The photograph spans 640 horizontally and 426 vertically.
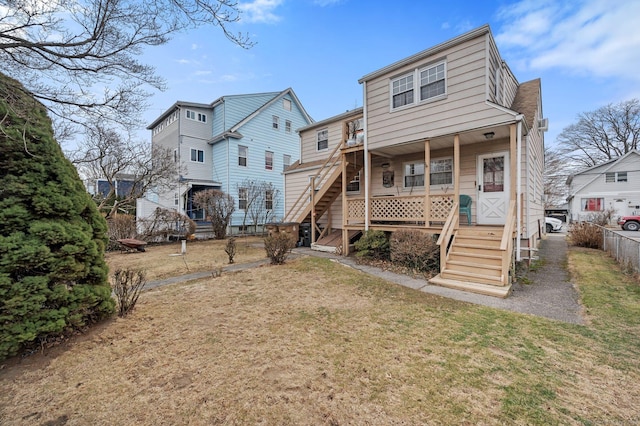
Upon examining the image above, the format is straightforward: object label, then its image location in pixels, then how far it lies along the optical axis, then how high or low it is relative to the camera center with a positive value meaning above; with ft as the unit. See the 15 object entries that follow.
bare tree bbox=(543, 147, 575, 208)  121.70 +16.38
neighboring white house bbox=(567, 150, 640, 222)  78.48 +5.98
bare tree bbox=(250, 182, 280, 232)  62.54 +1.77
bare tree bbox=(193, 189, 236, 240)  50.24 +1.18
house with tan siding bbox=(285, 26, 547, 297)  22.02 +6.07
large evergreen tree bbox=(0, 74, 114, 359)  9.31 -0.80
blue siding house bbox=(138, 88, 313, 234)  60.64 +15.78
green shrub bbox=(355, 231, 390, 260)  27.86 -3.76
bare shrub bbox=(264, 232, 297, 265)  26.45 -3.48
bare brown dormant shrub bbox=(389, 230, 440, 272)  23.45 -3.60
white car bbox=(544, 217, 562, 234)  68.54 -4.16
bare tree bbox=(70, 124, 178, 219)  40.29 +7.93
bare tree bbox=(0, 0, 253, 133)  11.01 +7.76
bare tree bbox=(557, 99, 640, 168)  102.53 +30.48
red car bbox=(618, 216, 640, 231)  59.98 -3.45
